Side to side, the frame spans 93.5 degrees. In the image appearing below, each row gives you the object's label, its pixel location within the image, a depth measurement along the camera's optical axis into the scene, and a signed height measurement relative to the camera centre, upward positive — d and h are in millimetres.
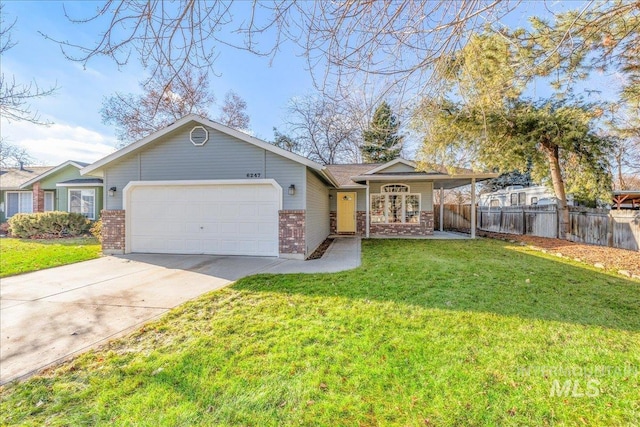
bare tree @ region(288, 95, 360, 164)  21400 +5703
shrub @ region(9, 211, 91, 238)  13688 -493
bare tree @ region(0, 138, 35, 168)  22469 +4648
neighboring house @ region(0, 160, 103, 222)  16062 +1206
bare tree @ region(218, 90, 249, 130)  21156 +7204
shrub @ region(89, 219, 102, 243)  12721 -720
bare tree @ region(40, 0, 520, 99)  2707 +1864
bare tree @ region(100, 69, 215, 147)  18531 +6237
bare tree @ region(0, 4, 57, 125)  5344 +2269
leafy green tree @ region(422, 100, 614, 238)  10453 +2630
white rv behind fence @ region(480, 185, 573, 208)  18550 +1189
